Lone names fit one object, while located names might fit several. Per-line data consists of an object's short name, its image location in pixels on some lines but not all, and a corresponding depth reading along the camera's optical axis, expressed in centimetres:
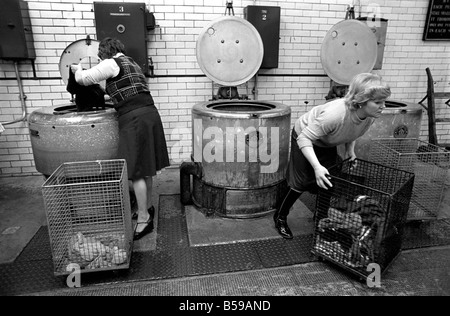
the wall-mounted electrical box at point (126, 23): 368
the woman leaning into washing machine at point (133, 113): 254
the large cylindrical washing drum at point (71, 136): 273
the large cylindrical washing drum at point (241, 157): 290
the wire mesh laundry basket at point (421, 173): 295
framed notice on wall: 461
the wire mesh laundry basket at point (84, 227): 227
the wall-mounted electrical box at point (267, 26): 404
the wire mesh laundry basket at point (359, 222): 220
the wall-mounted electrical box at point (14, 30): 357
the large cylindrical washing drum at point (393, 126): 338
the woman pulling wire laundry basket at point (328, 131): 210
